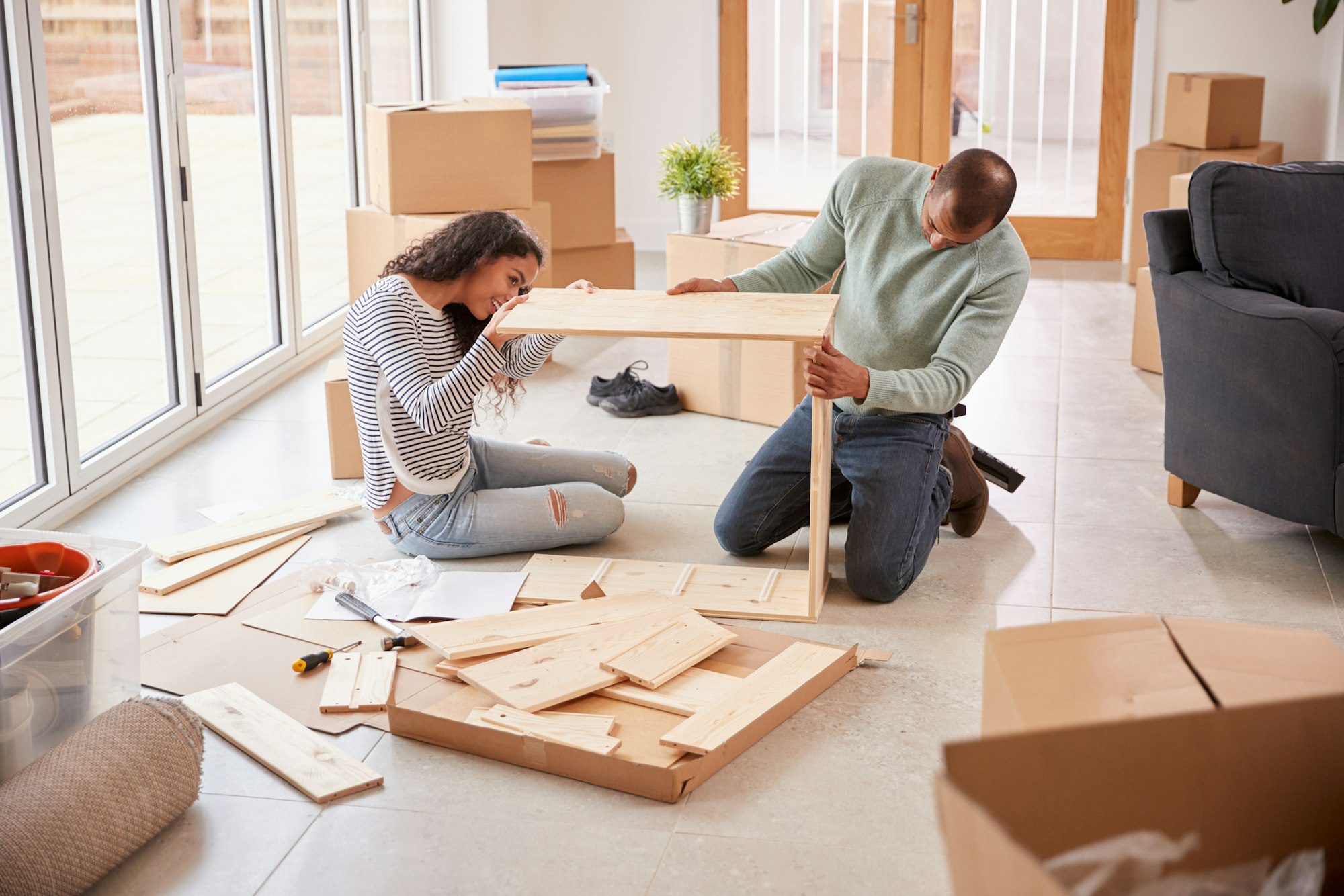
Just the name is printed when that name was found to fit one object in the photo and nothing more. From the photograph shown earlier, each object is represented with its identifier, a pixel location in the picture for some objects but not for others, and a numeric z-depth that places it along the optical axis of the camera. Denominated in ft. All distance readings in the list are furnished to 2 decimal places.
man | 8.29
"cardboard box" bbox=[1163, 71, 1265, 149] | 17.95
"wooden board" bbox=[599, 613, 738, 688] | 7.50
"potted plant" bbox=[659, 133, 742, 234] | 13.52
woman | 8.84
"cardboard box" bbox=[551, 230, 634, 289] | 16.57
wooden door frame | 20.58
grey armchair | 9.11
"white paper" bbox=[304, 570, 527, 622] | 8.67
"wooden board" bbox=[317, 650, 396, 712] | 7.49
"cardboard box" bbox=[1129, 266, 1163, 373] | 14.60
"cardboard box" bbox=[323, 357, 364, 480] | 11.49
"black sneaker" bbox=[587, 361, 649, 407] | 13.75
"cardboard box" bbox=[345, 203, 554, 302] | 13.99
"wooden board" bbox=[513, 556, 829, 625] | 8.80
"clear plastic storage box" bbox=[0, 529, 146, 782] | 6.08
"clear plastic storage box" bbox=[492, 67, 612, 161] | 15.96
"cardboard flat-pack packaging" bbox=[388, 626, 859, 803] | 6.62
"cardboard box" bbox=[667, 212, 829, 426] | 12.88
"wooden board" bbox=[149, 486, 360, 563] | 9.75
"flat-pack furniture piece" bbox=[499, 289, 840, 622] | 7.94
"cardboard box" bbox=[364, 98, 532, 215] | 13.80
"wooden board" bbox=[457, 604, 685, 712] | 7.26
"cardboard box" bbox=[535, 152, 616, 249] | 16.29
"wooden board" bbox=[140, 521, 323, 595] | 9.18
